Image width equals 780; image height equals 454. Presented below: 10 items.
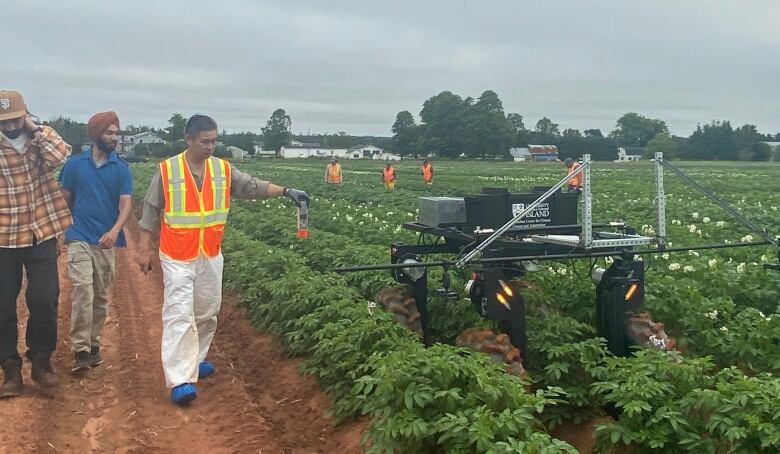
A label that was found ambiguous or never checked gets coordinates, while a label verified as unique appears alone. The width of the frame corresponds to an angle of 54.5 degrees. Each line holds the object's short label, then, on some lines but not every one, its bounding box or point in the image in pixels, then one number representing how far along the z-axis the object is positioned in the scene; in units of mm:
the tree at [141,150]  83250
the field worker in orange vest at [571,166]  20328
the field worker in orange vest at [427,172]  32531
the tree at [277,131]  120438
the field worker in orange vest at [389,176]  28269
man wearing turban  6316
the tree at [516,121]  102125
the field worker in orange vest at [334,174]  29406
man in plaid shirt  5645
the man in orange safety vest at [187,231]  5676
